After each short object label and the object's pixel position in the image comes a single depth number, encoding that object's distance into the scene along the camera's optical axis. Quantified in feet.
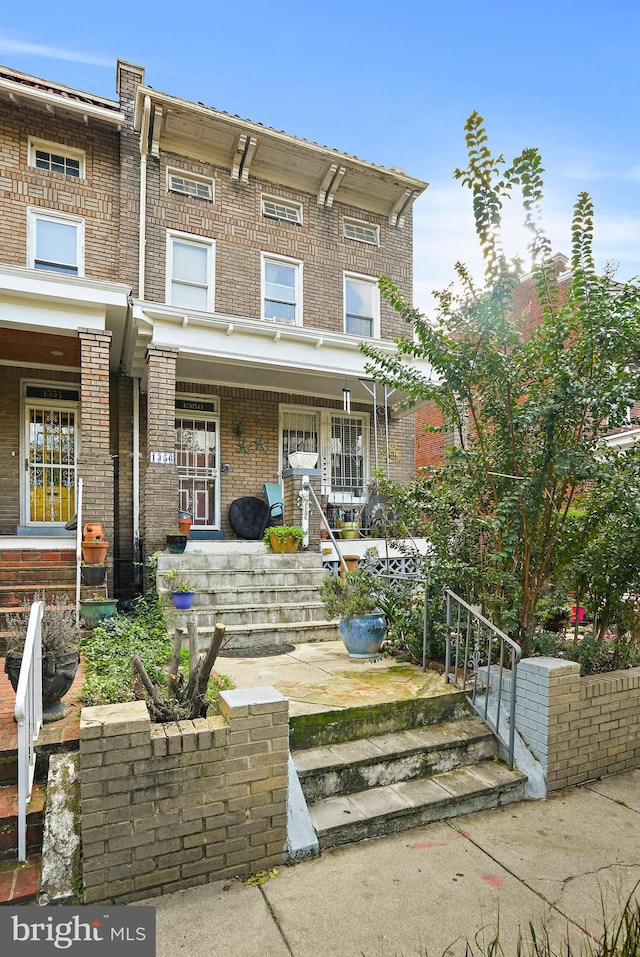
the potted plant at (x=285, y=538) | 25.94
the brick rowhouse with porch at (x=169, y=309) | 25.57
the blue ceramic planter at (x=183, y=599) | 19.88
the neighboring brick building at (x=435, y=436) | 35.06
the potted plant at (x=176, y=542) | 24.08
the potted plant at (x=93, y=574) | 20.34
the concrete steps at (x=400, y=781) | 10.09
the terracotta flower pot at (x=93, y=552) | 20.79
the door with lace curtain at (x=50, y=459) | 29.35
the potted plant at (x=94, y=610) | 18.67
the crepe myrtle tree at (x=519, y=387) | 12.79
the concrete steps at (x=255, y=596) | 19.63
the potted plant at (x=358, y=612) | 16.85
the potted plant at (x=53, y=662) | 11.03
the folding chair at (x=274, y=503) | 32.40
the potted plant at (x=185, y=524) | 27.17
